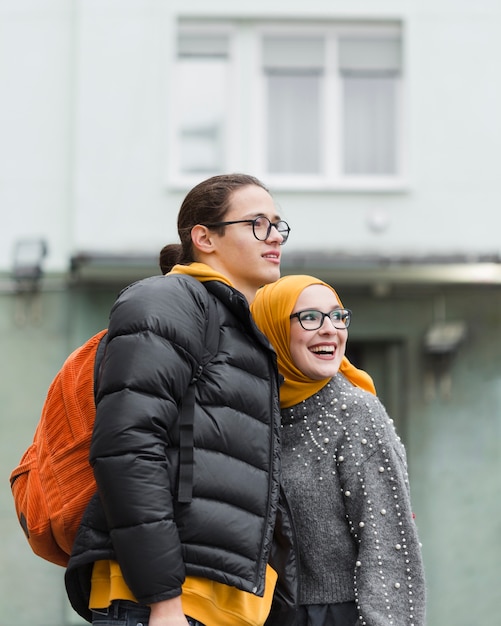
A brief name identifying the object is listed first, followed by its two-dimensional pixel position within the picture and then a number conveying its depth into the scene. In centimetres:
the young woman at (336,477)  669
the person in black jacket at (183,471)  571
